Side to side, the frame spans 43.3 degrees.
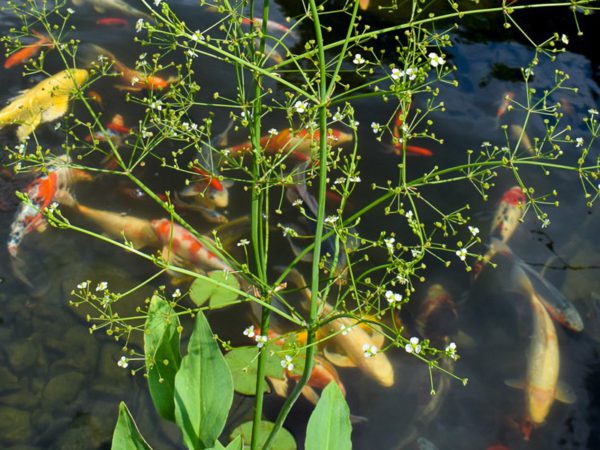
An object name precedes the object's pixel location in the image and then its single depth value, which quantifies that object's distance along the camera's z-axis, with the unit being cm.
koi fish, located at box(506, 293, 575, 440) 305
